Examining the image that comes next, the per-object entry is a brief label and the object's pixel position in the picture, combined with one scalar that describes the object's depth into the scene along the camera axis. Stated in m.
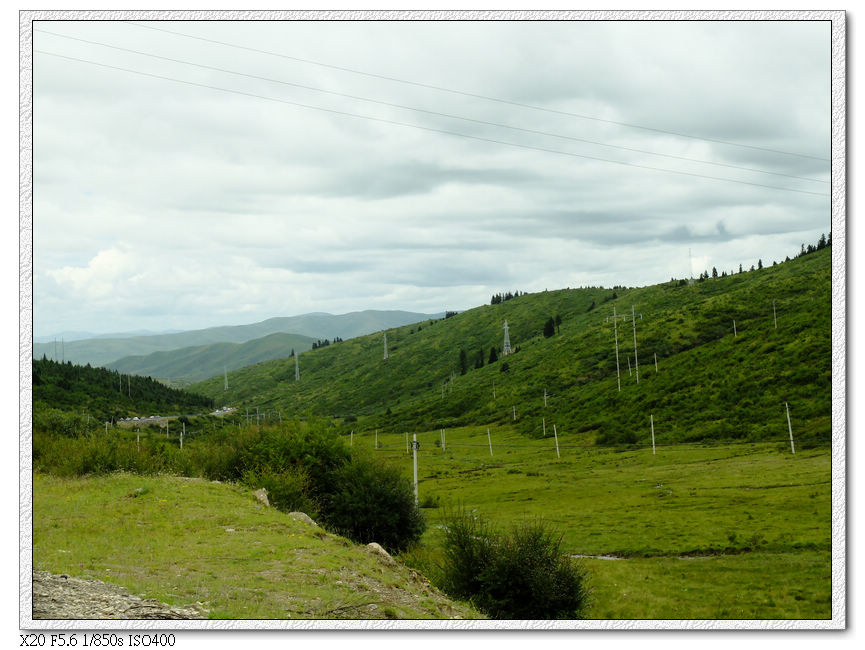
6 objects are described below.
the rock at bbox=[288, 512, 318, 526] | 31.57
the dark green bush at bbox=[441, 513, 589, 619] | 24.00
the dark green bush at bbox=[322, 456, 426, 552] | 39.19
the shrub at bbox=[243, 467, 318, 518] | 38.12
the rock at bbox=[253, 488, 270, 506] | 34.55
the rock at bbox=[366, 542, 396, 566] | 26.31
